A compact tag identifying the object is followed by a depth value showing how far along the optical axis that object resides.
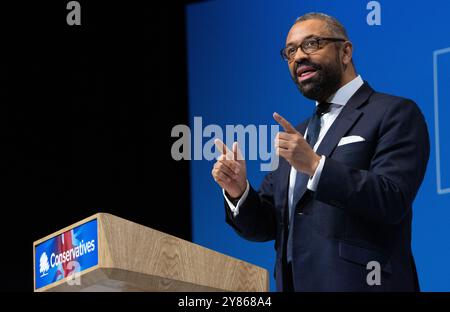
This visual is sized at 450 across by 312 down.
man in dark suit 4.50
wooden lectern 4.35
